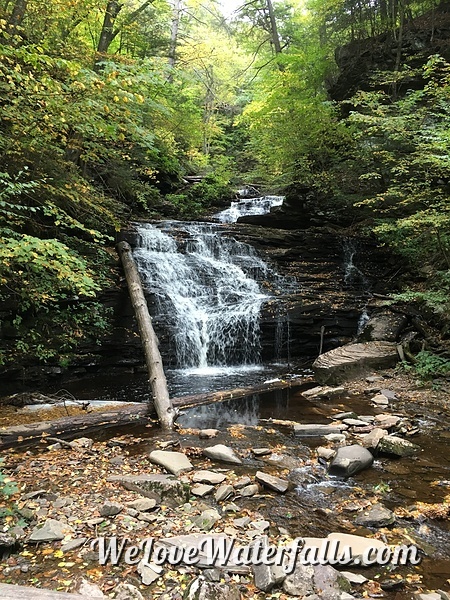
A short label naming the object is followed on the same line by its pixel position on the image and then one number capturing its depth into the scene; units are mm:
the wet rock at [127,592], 2291
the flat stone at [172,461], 4152
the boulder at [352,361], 8664
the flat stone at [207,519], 3100
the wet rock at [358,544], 2793
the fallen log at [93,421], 4973
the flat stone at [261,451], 4727
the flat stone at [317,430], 5445
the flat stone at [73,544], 2719
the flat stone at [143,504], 3275
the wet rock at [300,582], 2424
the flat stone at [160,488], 3521
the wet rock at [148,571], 2475
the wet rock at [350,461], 4211
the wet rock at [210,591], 2270
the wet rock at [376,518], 3275
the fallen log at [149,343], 5992
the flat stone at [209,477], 3912
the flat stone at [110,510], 3139
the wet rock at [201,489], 3676
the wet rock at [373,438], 4812
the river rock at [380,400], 6832
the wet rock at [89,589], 2291
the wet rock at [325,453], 4580
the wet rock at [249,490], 3737
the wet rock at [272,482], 3820
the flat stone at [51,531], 2789
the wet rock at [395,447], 4680
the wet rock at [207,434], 5324
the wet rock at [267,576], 2461
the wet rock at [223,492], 3607
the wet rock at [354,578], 2578
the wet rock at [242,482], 3874
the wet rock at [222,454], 4497
